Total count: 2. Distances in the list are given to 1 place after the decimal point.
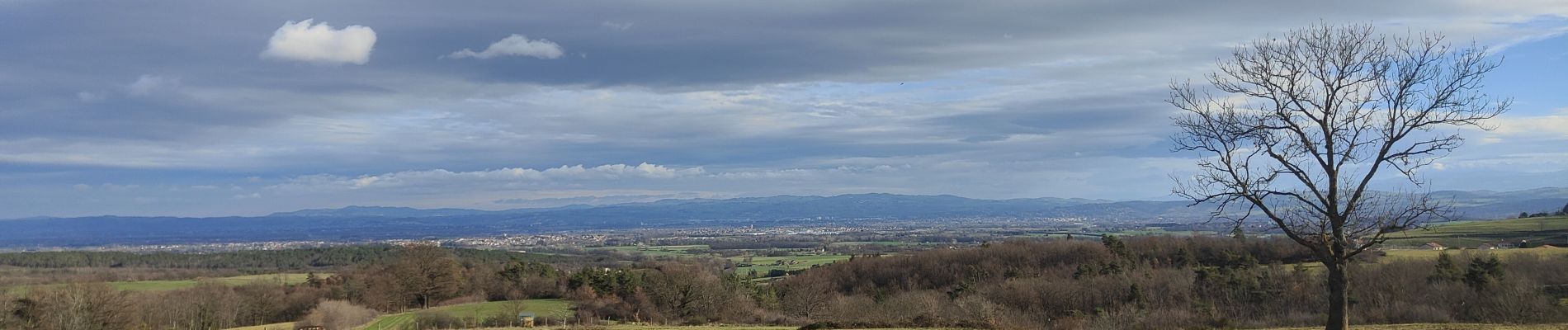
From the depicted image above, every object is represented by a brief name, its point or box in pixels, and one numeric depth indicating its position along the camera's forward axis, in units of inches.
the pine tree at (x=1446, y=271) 1822.1
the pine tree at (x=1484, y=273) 1602.7
